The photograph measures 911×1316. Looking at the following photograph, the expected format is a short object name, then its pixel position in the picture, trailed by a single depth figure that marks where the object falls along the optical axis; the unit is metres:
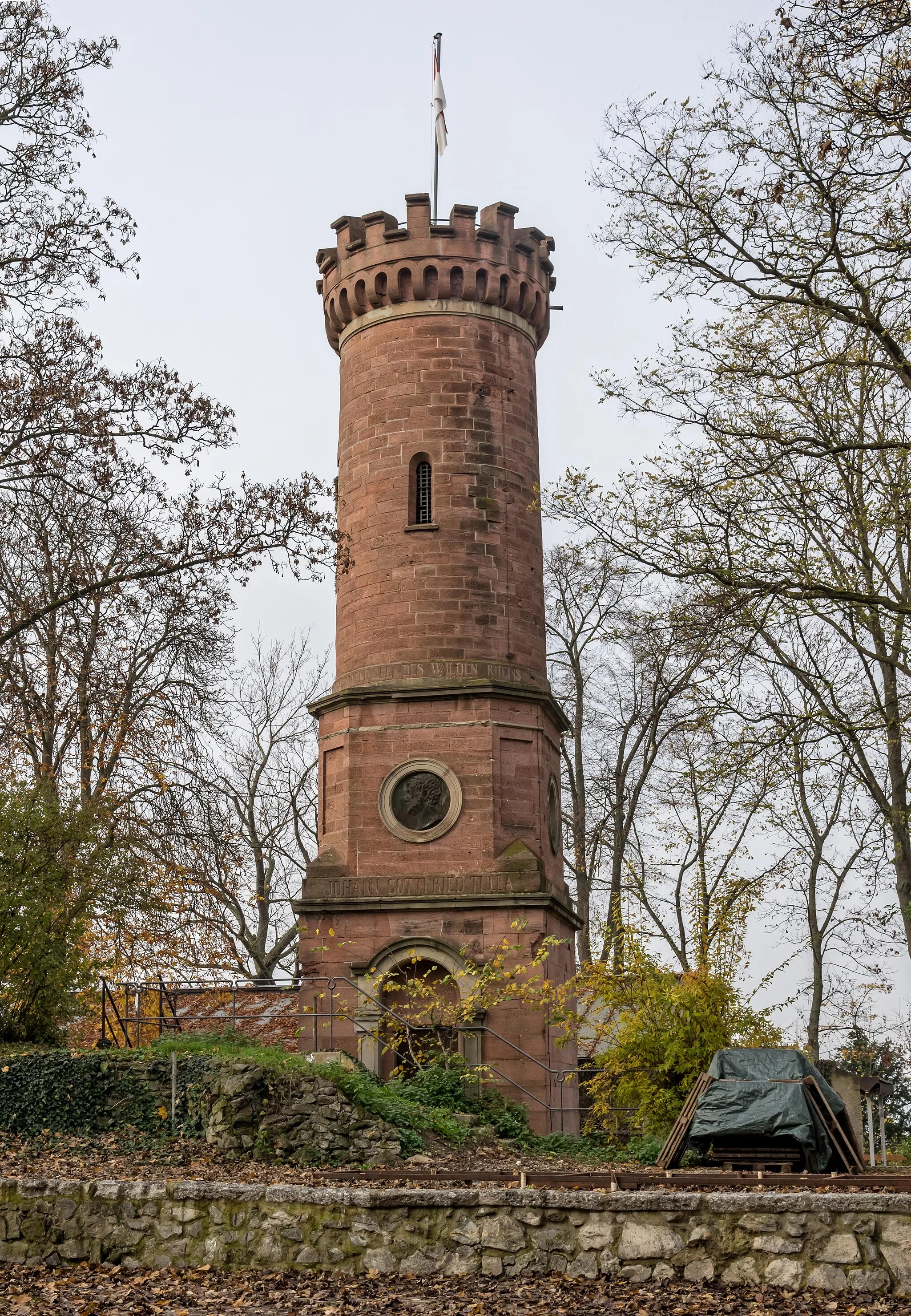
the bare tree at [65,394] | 15.04
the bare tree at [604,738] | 30.84
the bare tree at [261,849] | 26.95
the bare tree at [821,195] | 11.83
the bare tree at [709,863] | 13.65
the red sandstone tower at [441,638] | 20.75
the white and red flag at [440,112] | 26.53
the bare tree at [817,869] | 25.08
